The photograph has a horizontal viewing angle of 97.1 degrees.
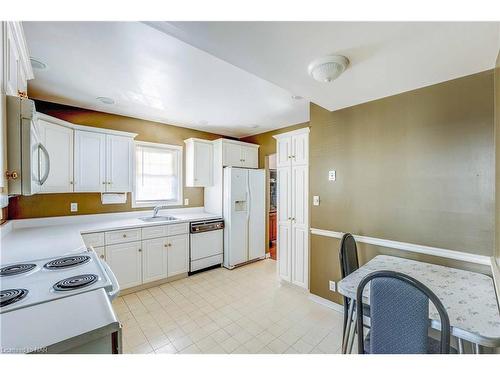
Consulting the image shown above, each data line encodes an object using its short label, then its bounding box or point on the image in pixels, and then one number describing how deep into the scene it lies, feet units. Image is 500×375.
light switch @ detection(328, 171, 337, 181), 8.42
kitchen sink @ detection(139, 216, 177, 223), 11.35
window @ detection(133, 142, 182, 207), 11.84
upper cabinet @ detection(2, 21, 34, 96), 3.97
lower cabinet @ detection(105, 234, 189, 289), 9.23
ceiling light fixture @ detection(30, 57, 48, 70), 6.28
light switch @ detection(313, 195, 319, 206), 8.93
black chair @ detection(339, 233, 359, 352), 5.40
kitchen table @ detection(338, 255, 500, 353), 3.41
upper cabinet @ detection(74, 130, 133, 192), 9.28
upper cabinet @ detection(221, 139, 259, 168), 13.12
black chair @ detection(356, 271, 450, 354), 3.44
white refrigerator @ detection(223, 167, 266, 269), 12.41
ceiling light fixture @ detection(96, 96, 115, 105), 8.88
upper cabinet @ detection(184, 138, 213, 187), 12.80
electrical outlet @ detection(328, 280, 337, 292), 8.28
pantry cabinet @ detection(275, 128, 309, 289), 9.57
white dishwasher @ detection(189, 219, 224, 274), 11.46
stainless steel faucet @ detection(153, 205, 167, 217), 11.66
